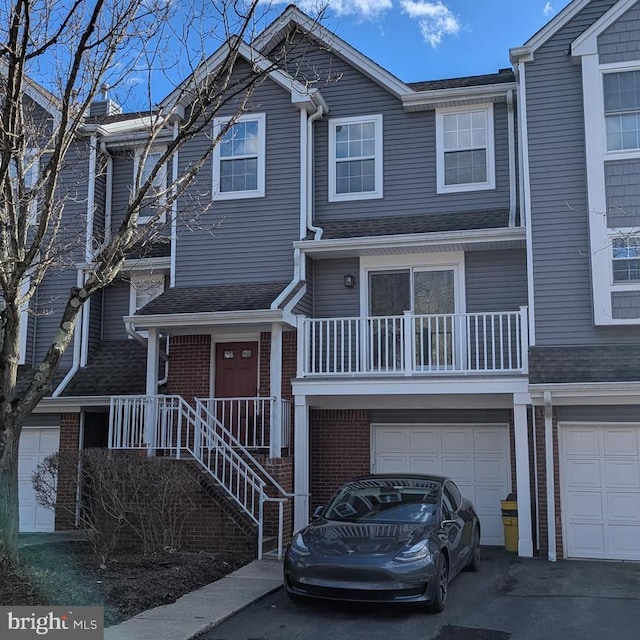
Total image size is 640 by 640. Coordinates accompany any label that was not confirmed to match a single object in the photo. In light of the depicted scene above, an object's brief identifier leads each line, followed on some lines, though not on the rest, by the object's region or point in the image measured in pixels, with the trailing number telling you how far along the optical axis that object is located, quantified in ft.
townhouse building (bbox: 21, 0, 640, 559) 38.24
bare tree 27.61
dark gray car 25.13
